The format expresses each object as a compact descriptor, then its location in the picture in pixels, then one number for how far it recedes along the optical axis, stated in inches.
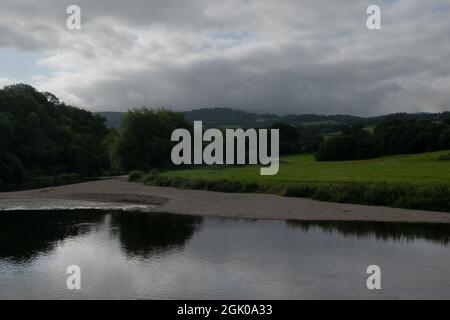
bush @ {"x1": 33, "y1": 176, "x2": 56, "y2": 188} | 2664.6
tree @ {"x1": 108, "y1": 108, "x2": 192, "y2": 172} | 3129.9
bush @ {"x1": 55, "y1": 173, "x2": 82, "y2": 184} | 2996.1
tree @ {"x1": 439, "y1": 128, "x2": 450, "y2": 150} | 2901.1
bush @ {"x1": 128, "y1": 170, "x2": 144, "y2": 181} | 2738.7
